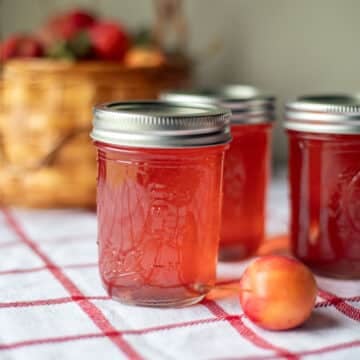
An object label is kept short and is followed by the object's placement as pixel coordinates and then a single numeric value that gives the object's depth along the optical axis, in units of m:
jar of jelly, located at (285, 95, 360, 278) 0.54
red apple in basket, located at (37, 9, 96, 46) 0.77
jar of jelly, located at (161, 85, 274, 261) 0.58
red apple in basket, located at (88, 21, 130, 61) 0.73
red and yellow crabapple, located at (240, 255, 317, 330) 0.48
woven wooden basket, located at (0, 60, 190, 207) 0.70
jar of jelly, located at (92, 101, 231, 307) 0.49
